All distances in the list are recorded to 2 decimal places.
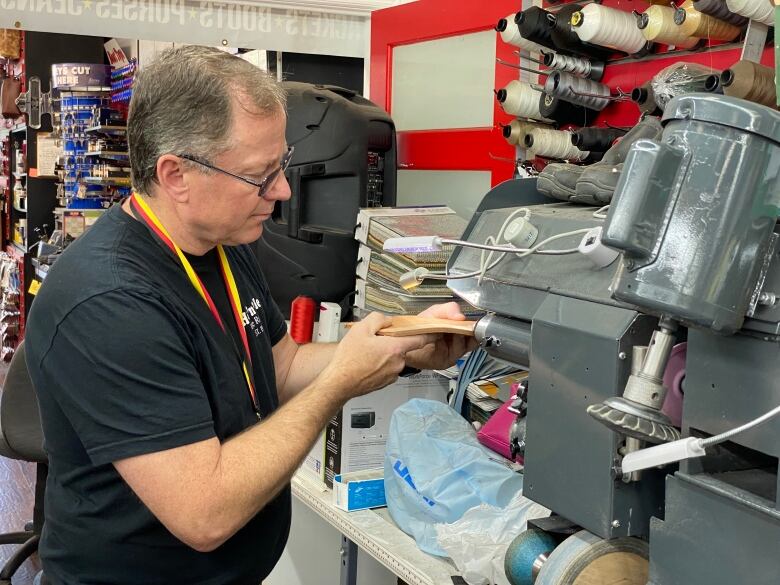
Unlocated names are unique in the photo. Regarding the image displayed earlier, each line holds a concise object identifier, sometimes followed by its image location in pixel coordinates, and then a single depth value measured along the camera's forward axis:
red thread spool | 2.59
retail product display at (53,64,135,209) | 5.35
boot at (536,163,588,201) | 1.58
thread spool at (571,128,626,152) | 2.18
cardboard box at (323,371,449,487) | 2.27
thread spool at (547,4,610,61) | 2.17
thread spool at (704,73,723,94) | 1.73
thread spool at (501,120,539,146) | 2.39
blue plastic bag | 1.93
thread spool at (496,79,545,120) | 2.35
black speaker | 2.71
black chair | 2.98
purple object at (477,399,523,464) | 2.04
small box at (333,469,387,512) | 2.16
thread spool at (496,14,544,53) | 2.28
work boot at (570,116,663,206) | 1.47
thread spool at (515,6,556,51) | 2.15
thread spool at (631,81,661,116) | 1.91
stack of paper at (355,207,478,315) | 2.38
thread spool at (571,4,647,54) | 2.06
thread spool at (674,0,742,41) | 1.88
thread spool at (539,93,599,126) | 2.31
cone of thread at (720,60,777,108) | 1.63
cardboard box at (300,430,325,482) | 2.36
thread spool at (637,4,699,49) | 1.96
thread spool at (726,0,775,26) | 1.74
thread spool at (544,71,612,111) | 2.23
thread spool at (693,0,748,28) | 1.79
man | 1.30
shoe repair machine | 0.93
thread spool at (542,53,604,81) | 2.23
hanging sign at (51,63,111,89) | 5.41
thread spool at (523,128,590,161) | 2.31
